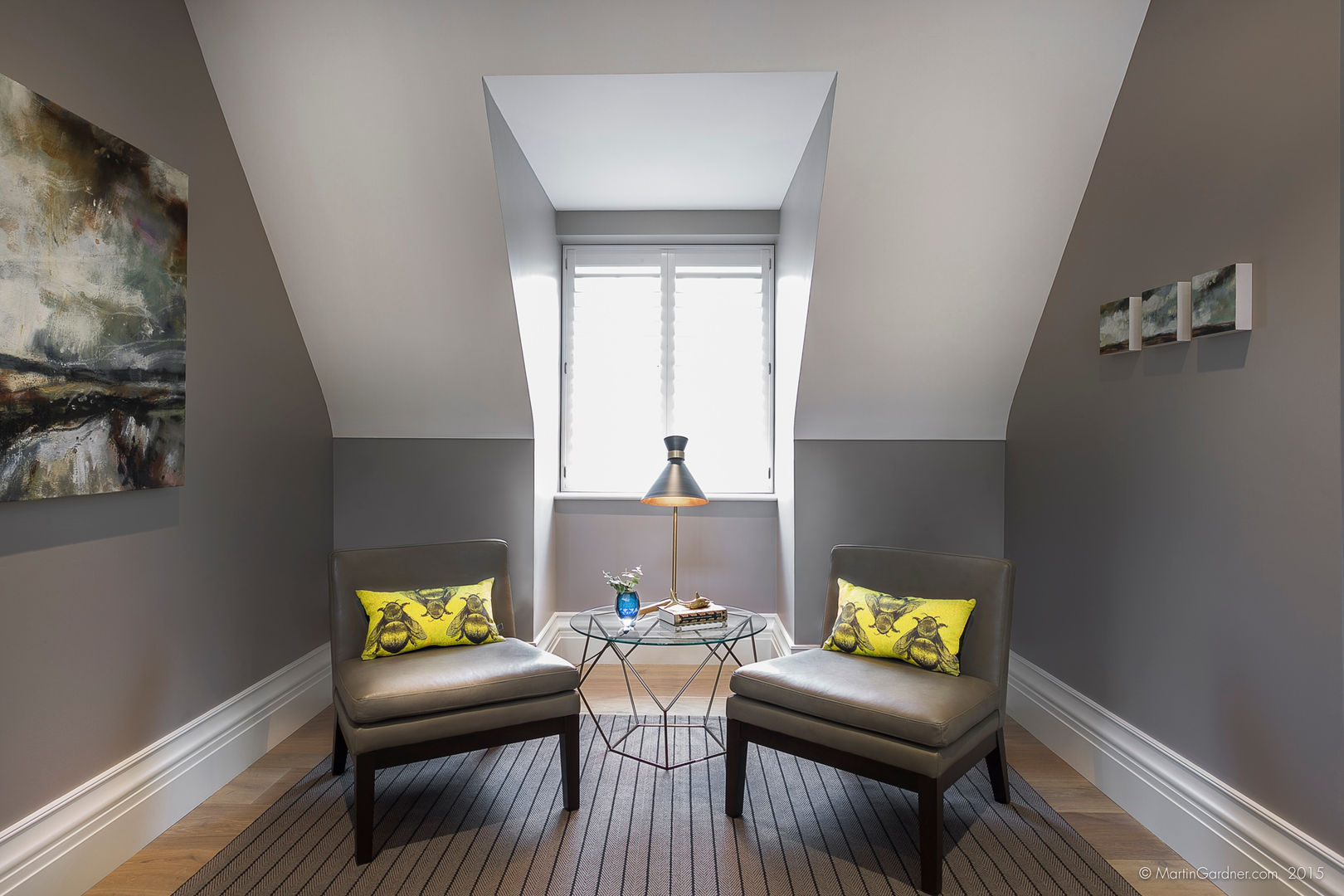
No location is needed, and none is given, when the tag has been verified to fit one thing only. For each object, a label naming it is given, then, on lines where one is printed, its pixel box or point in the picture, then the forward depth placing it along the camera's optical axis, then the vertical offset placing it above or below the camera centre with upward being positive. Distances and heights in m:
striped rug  2.00 -1.19
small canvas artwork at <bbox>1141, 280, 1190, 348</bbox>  2.12 +0.40
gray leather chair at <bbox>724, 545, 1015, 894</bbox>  2.03 -0.77
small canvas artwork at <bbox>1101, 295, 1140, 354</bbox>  2.35 +0.41
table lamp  3.14 -0.17
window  3.98 +0.46
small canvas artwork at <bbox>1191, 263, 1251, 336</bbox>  1.90 +0.40
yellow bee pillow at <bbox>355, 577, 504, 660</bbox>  2.54 -0.62
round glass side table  2.54 -0.67
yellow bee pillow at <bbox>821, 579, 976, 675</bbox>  2.41 -0.62
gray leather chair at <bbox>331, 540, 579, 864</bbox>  2.14 -0.77
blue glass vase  2.80 -0.61
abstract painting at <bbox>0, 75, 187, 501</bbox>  1.76 +0.37
